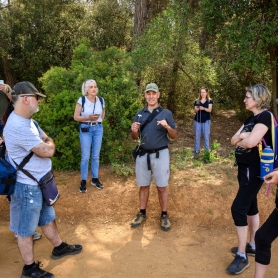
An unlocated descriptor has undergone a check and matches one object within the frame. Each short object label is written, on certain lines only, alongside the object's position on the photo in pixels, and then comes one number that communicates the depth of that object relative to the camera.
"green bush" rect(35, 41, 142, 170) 6.56
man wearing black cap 3.16
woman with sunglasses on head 5.15
